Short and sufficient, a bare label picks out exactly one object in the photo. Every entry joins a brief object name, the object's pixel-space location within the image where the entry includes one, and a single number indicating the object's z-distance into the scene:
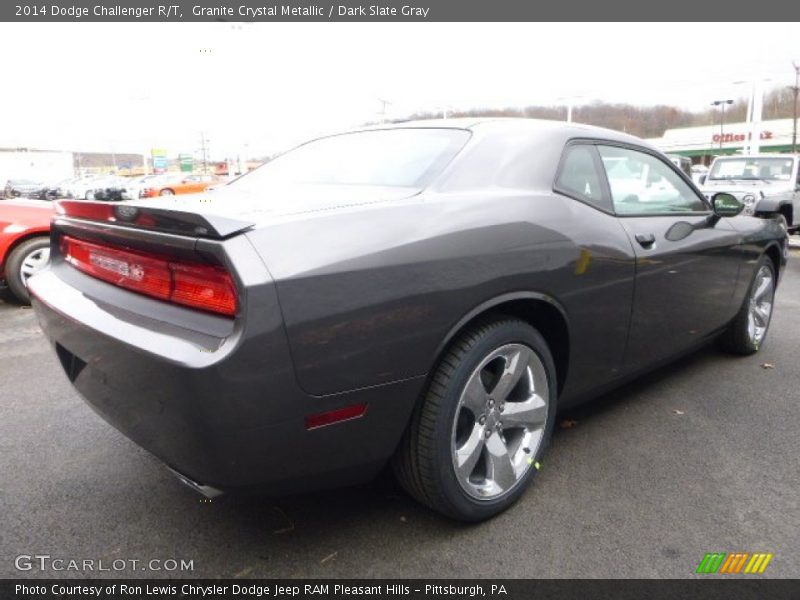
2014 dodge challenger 1.65
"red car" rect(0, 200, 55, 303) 5.87
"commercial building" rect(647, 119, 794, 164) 58.31
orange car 24.41
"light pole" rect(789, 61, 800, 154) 40.48
